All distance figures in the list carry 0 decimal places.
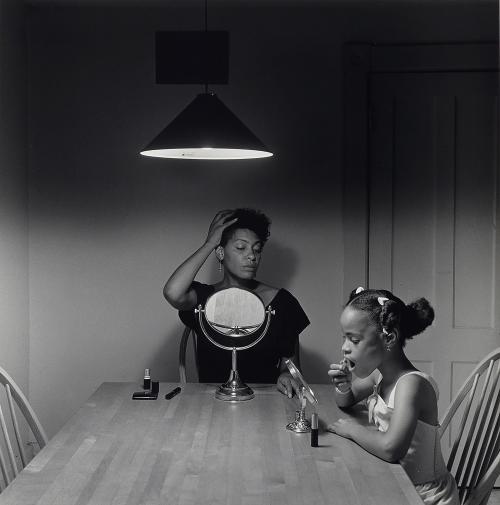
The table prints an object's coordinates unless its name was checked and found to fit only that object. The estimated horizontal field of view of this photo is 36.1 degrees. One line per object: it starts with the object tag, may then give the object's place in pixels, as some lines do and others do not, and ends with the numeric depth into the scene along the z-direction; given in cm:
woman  310
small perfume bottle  262
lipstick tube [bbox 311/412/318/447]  200
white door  365
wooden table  163
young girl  195
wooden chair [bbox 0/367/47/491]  225
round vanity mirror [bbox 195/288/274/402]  262
